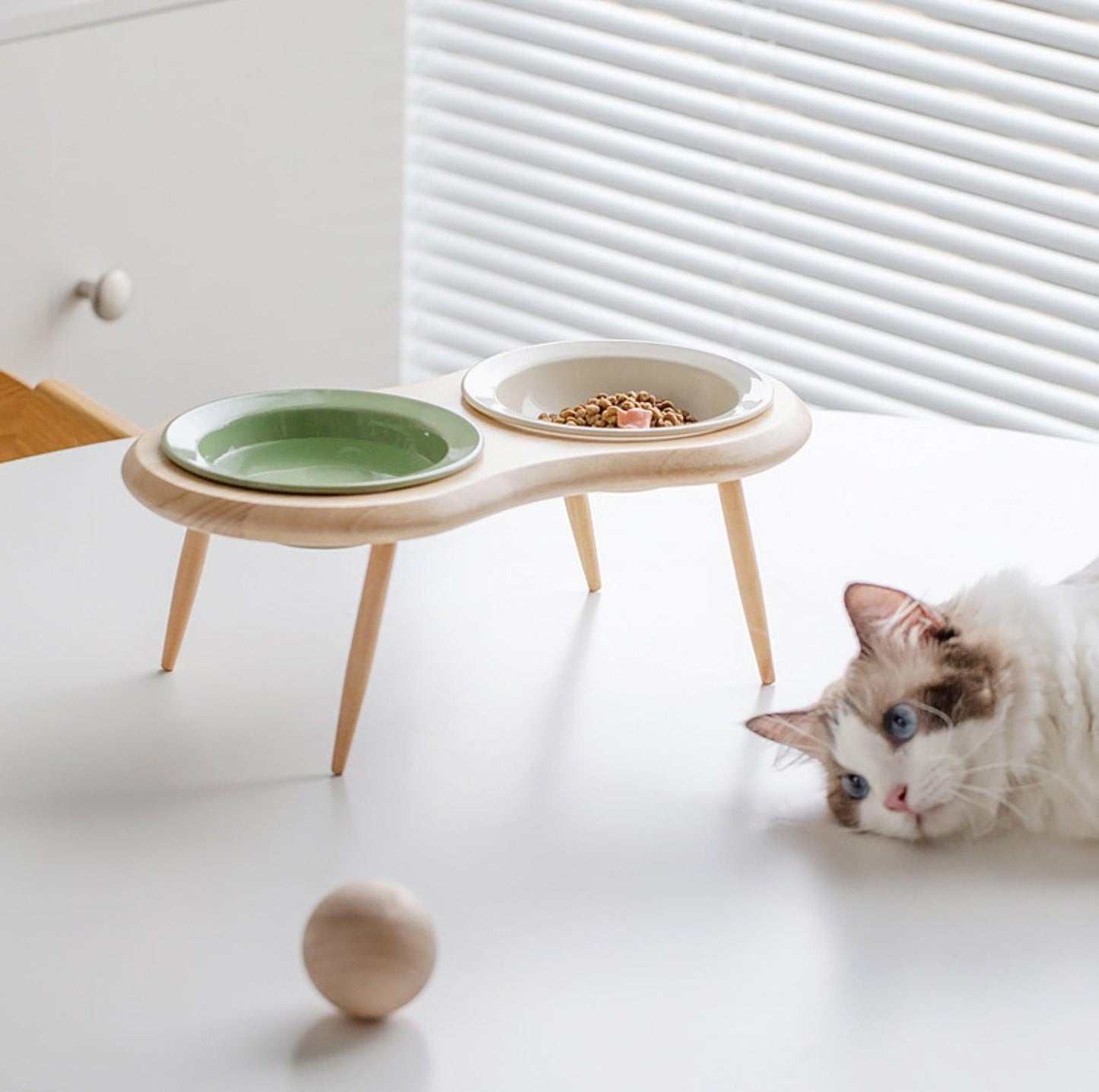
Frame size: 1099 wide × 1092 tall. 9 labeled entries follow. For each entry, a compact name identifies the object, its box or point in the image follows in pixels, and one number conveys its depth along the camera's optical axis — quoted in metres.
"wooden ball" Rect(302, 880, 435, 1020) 1.23
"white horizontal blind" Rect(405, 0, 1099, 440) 2.33
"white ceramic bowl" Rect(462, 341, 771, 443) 1.53
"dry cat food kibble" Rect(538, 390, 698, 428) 1.51
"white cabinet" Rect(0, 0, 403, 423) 2.17
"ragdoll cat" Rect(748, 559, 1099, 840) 1.35
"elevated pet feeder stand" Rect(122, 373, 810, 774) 1.37
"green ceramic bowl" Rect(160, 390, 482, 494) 1.45
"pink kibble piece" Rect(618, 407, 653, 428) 1.50
